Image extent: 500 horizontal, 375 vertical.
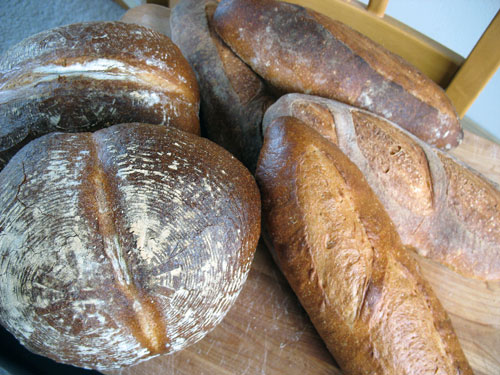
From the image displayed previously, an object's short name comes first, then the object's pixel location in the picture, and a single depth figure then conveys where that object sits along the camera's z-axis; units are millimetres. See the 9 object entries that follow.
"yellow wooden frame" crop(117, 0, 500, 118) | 567
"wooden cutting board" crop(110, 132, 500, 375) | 414
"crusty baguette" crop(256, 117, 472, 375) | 386
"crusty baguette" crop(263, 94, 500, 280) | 453
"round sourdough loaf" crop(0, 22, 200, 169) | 411
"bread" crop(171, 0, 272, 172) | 505
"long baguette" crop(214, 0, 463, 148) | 495
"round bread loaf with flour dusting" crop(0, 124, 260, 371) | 331
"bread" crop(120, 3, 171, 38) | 606
